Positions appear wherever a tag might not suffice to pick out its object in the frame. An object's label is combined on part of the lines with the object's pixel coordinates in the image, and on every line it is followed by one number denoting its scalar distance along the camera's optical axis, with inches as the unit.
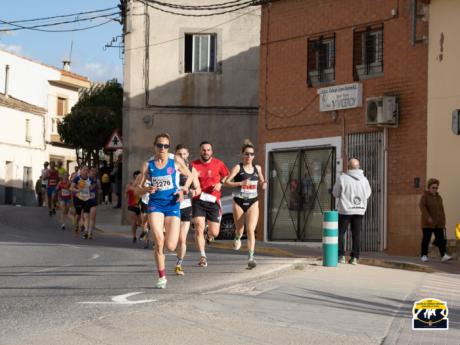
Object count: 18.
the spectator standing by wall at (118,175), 1672.0
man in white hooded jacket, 730.8
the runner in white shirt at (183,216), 602.2
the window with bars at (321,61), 1020.5
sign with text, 974.4
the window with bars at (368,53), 966.4
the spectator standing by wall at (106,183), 1754.4
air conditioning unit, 914.7
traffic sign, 1344.7
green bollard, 681.6
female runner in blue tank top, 518.6
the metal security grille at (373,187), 938.7
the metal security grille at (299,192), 1016.9
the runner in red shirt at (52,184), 1455.5
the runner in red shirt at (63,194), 1228.7
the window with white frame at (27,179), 2566.4
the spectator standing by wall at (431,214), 824.3
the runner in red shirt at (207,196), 643.5
